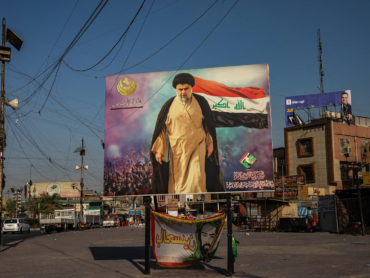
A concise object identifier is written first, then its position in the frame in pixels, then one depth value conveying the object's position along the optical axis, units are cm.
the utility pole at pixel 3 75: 1891
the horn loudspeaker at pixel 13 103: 2431
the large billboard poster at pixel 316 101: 6003
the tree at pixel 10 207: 9569
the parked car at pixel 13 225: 4162
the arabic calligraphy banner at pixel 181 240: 1156
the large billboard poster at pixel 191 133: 1078
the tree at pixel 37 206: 7412
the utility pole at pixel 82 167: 5478
